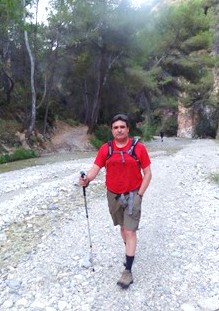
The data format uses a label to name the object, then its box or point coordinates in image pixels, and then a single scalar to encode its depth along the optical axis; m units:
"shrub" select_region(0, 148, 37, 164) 11.06
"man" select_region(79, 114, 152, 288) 2.60
